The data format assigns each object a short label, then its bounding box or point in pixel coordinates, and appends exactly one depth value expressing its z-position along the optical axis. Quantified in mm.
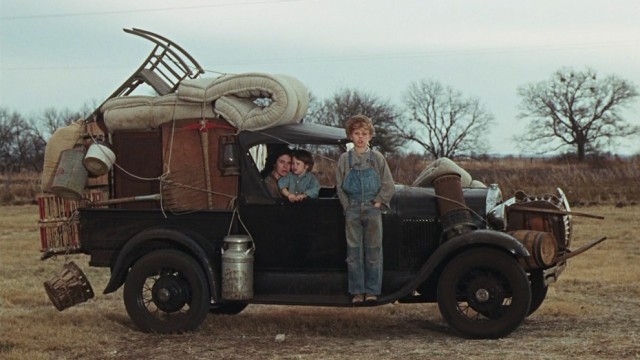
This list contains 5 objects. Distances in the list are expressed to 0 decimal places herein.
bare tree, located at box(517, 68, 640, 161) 76688
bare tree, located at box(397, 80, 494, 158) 58969
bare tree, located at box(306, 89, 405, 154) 47281
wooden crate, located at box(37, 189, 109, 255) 9312
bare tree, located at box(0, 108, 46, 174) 72500
